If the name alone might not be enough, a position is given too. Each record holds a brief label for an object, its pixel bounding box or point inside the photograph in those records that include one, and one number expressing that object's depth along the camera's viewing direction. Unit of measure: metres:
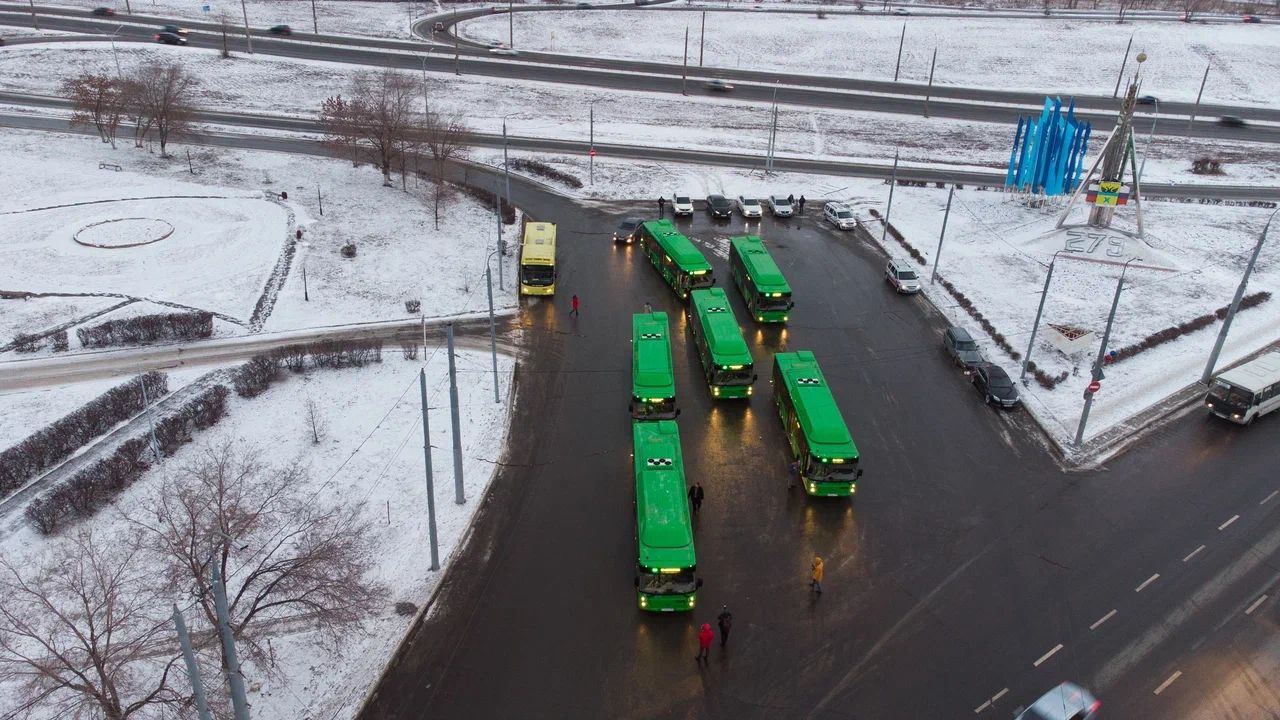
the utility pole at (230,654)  18.23
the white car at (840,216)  64.25
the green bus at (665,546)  27.55
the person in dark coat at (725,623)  26.80
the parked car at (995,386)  41.09
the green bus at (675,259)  50.19
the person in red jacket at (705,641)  26.22
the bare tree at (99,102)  69.00
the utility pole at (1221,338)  39.28
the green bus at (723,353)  39.84
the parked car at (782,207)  66.31
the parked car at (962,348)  44.19
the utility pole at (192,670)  17.23
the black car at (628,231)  60.59
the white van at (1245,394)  39.88
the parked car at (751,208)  65.44
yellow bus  50.91
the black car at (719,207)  65.38
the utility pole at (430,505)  27.89
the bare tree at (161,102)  67.88
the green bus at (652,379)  36.84
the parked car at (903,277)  53.12
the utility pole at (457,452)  29.61
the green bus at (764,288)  47.81
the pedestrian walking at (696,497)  33.53
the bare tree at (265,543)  23.92
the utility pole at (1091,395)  37.16
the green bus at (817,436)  33.41
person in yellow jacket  29.20
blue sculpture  65.25
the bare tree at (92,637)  19.78
